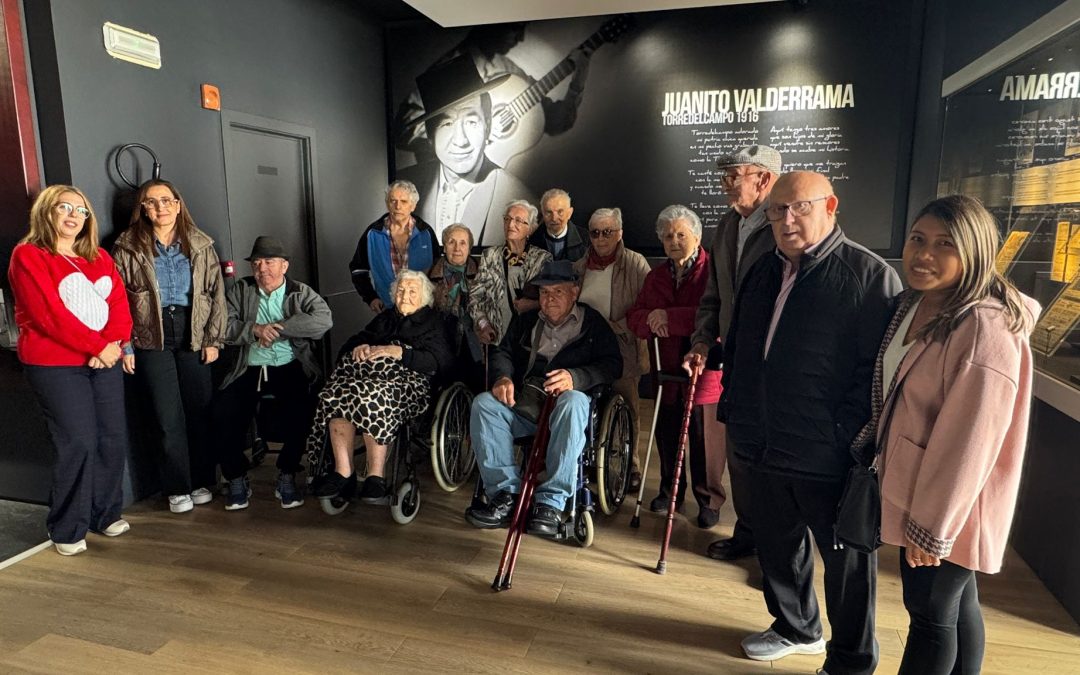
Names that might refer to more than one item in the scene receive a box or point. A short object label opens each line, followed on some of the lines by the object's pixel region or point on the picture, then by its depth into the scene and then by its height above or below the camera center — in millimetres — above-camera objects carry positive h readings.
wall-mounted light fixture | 3066 +864
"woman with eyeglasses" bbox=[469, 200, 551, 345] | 3377 -215
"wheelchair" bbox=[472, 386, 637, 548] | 2855 -1013
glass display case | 2527 +243
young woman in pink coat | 1396 -399
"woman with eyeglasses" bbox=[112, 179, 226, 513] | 3010 -411
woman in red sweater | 2584 -439
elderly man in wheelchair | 2750 -696
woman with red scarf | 3260 -239
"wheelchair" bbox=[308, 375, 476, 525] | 3062 -1027
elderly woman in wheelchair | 3035 -682
